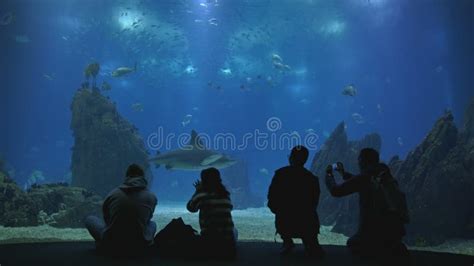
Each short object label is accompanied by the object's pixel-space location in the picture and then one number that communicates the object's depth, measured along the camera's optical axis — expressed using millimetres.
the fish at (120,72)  14977
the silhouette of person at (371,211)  4164
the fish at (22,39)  19997
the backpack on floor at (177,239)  4328
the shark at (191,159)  9484
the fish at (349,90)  16734
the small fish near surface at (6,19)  13914
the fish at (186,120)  25250
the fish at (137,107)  21931
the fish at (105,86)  16912
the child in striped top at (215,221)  4141
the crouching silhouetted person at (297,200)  4305
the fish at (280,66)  19422
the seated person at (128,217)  4023
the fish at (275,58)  19078
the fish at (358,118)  22859
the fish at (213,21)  26141
